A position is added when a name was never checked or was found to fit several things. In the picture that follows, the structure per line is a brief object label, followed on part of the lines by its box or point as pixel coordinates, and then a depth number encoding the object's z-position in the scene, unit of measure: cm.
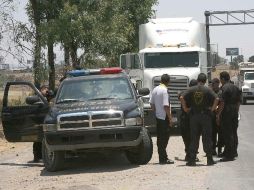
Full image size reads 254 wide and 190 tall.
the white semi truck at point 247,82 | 3562
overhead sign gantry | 5125
